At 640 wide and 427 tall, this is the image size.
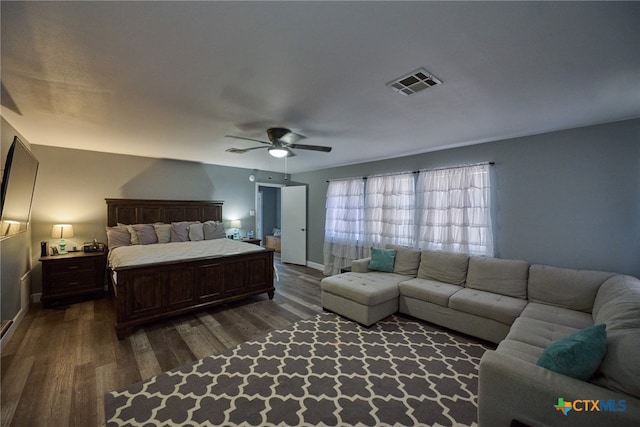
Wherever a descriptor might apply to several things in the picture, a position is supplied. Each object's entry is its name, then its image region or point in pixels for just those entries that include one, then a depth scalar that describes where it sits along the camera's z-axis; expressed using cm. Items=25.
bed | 295
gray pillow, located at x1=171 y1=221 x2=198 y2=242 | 474
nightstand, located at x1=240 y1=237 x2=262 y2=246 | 556
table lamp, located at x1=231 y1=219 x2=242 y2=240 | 585
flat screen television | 207
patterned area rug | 180
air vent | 185
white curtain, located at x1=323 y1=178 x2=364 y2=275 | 528
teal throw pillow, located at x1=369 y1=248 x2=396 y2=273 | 402
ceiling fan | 301
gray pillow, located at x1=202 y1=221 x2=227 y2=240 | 512
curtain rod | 359
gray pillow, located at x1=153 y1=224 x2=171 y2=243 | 458
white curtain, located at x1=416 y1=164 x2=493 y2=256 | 362
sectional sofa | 130
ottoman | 314
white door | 646
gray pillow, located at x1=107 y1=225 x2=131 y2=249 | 415
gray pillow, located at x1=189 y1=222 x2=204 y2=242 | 490
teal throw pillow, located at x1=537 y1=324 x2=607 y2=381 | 138
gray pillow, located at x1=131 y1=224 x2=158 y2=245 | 438
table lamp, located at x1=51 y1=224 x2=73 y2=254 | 386
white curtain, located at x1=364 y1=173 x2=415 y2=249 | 447
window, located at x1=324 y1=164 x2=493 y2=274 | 368
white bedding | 323
